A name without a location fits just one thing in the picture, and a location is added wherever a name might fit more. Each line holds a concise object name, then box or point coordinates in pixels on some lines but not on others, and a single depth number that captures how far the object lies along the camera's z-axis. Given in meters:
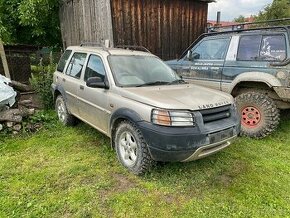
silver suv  3.48
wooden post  7.75
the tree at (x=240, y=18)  37.08
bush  7.07
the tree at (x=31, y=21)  10.49
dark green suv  5.18
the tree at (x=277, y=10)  20.27
